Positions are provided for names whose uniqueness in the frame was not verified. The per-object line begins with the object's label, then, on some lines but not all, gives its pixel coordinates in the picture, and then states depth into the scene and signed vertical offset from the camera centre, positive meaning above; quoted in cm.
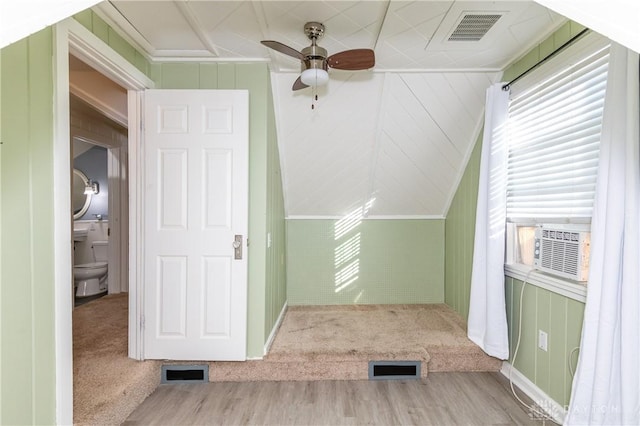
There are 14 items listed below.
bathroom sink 511 -57
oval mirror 527 +6
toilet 439 -112
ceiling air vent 191 +114
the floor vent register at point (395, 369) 251 -130
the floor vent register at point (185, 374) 243 -133
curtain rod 184 +98
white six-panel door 236 -16
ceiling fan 198 +92
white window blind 181 +46
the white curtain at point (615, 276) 142 -31
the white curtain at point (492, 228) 241 -17
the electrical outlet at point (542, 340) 211 -89
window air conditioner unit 181 -27
